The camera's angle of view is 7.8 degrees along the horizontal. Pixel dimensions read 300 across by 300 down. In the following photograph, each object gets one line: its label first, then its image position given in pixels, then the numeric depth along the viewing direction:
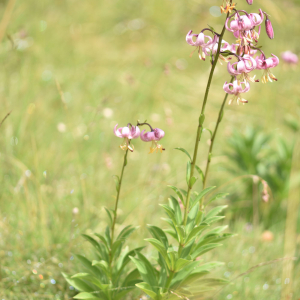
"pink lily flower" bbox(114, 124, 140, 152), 3.36
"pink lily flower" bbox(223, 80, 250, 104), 3.33
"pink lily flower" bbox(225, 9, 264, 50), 3.30
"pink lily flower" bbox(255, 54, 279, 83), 3.33
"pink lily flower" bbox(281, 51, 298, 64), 5.24
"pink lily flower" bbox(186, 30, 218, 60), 3.33
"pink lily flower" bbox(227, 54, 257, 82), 3.31
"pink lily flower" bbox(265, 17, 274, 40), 3.34
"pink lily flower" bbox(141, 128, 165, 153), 3.36
